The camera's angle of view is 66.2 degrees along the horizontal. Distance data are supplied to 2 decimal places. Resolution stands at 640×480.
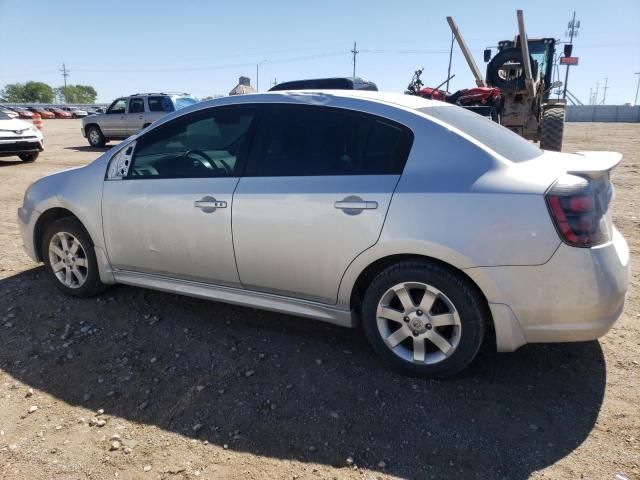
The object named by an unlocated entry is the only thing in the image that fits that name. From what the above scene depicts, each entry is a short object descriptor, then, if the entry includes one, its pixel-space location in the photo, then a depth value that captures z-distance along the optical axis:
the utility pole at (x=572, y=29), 70.88
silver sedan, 2.48
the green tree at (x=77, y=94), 119.94
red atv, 11.35
